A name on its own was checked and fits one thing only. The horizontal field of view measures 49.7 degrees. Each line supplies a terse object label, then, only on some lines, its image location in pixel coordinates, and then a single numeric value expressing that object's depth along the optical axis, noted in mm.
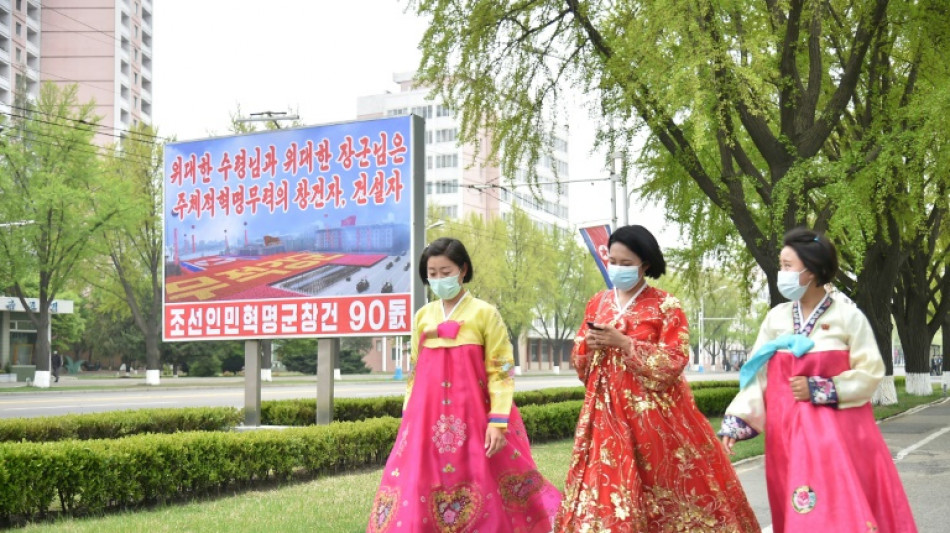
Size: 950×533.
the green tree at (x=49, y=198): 34031
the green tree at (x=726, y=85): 12367
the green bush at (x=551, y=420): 14023
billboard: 11820
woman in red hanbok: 4625
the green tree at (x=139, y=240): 38531
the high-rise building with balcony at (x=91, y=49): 76938
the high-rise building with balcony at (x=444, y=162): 83625
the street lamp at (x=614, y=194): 21656
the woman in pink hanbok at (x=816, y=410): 4164
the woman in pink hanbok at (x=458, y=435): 5141
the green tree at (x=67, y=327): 56281
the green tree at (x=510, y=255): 56375
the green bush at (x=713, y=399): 18953
